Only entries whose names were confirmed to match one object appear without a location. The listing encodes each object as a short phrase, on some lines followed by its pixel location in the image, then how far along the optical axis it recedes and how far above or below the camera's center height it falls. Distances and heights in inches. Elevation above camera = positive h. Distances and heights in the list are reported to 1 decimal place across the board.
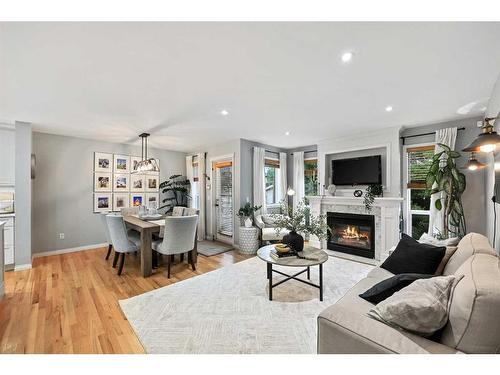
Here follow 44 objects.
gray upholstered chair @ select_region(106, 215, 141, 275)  128.5 -29.0
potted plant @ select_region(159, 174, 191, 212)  229.1 -2.9
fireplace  158.6 -34.0
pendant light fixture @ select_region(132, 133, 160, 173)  156.3 +15.7
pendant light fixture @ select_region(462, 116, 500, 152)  68.8 +15.1
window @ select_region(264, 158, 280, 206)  223.6 +7.7
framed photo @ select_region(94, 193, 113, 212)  190.2 -12.3
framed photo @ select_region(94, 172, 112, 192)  190.4 +6.1
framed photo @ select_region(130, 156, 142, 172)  209.6 +25.7
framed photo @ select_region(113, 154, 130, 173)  200.8 +22.8
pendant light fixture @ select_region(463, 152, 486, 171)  98.1 +10.7
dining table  127.0 -31.4
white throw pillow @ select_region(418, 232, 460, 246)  85.2 -21.6
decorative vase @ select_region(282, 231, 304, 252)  109.0 -25.9
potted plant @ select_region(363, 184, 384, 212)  154.6 -3.7
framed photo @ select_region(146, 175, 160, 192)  221.1 +5.3
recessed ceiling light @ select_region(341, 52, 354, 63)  69.3 +42.3
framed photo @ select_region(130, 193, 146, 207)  211.5 -10.7
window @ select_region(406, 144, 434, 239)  148.1 -0.8
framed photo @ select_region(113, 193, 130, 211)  201.0 -11.8
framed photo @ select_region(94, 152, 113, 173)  190.4 +22.9
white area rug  71.9 -50.4
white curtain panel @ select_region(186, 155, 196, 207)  242.1 +9.0
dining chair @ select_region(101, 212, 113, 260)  147.2 -25.1
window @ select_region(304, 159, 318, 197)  215.1 +12.4
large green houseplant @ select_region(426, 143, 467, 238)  123.7 +0.5
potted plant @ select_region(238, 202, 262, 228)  183.2 -20.1
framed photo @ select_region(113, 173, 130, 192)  201.0 +5.7
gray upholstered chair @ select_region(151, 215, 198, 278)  125.0 -27.8
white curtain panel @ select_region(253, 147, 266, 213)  199.6 +9.5
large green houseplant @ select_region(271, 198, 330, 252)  109.1 -19.9
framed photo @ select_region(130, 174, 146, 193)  211.3 +5.1
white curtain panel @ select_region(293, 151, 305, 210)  222.2 +11.7
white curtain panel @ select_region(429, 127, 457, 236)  132.3 -4.4
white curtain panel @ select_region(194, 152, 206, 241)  221.5 -3.7
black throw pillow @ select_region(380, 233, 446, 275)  75.0 -24.8
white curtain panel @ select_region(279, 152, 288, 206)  229.3 +9.8
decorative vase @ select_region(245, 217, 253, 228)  181.3 -28.3
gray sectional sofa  36.1 -27.3
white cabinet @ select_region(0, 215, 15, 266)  137.3 -32.7
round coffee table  96.0 -32.1
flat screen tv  159.4 +13.5
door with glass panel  205.9 -11.4
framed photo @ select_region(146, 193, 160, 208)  222.2 -12.0
